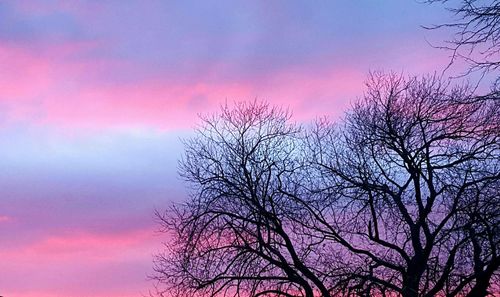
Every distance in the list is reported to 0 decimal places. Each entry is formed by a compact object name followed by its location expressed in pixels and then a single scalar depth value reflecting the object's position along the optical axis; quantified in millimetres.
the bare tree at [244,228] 19797
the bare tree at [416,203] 18672
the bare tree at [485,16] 9938
